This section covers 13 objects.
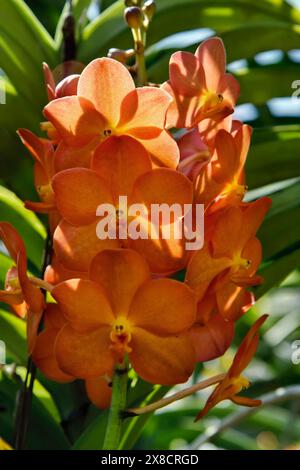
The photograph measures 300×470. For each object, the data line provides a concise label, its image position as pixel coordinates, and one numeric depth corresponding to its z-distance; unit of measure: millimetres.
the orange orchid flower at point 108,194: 423
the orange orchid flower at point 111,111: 434
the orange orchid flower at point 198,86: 458
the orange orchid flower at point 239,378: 441
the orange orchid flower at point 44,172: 452
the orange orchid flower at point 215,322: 441
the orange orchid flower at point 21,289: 435
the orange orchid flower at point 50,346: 448
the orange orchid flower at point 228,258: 433
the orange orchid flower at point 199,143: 458
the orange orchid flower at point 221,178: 440
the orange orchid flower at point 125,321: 416
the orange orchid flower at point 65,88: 456
